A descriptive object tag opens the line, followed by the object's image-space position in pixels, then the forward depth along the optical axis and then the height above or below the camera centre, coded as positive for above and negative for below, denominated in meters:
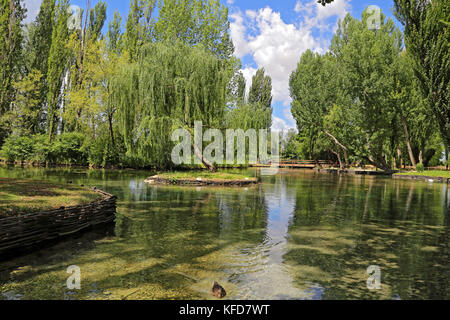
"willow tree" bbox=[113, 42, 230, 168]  21.16 +4.45
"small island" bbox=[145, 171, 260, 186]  20.70 -1.25
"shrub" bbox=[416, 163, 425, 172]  36.35 -0.59
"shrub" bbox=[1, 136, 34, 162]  34.16 +1.06
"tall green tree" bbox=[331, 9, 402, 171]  36.41 +9.18
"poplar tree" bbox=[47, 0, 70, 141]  36.50 +11.36
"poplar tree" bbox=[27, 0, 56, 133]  41.03 +15.07
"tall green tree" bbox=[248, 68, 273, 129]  65.69 +14.72
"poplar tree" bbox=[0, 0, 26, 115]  31.39 +11.79
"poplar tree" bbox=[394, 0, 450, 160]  26.64 +9.35
